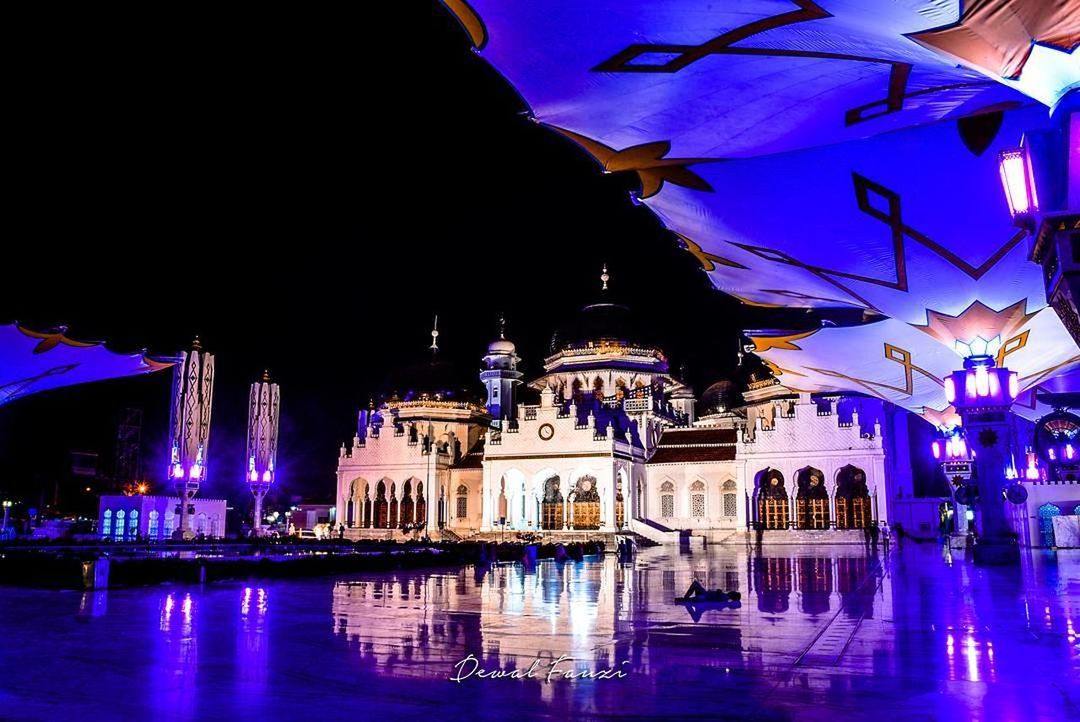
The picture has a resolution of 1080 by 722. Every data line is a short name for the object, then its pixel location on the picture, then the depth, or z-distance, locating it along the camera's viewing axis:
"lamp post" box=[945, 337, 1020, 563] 18.73
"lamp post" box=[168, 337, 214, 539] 40.44
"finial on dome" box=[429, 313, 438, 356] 69.46
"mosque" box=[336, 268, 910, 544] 45.50
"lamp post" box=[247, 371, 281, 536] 45.00
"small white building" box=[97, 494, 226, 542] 43.72
